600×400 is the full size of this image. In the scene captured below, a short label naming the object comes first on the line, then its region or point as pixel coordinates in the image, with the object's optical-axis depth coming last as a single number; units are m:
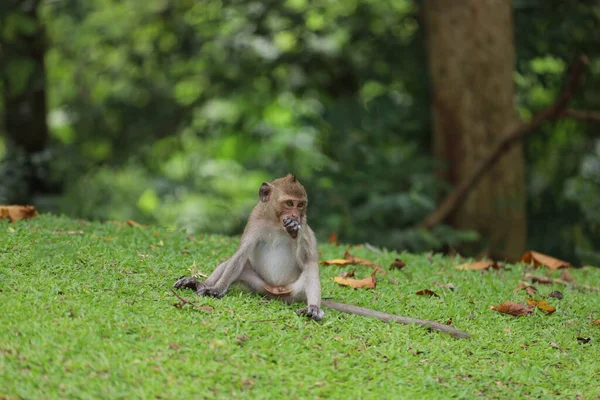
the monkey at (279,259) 10.87
